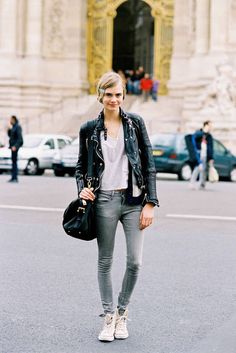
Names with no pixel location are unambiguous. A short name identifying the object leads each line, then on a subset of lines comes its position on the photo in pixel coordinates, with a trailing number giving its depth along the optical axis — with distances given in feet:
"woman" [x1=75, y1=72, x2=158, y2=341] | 22.29
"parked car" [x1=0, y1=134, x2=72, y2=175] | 94.38
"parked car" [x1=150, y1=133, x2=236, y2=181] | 89.35
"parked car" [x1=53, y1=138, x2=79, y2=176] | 91.20
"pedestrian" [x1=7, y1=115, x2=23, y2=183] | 79.36
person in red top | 129.29
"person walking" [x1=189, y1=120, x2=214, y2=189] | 72.49
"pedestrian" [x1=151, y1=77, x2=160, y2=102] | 129.80
